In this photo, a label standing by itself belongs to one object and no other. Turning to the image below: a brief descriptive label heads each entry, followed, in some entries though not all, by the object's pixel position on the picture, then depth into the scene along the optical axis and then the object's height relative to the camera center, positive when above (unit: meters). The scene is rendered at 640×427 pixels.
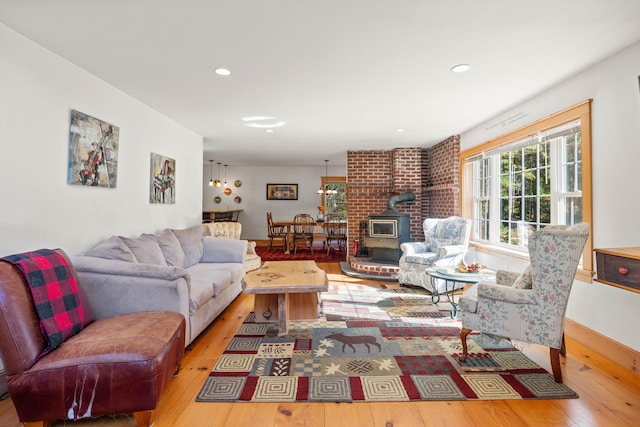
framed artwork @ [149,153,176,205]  3.90 +0.47
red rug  7.16 -0.87
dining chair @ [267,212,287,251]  8.02 -0.41
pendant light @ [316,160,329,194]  9.74 +0.91
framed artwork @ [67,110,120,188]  2.66 +0.57
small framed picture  9.88 +0.80
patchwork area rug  2.05 -1.09
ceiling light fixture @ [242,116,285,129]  4.25 +1.31
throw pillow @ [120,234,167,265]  2.93 -0.31
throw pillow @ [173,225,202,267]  3.92 -0.33
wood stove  5.63 -0.29
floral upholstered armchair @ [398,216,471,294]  4.32 -0.45
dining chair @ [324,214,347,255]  7.73 -0.30
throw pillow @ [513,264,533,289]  2.38 -0.46
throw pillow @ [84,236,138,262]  2.58 -0.28
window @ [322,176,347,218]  9.89 +0.68
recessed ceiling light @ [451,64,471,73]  2.66 +1.26
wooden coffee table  2.84 -0.62
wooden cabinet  1.78 -0.27
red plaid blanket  1.72 -0.43
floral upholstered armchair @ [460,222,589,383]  2.15 -0.54
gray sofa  2.28 -0.50
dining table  7.78 -0.46
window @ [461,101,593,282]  2.95 +0.45
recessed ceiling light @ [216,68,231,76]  2.75 +1.25
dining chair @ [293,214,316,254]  7.68 -0.44
